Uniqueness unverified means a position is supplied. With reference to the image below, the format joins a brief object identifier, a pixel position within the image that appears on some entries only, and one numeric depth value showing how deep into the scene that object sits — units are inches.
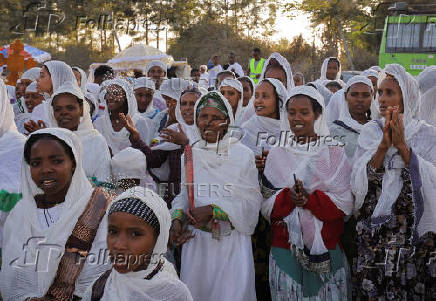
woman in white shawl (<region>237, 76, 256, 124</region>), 254.8
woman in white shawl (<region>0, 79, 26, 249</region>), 124.1
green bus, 534.6
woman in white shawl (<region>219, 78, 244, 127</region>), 219.3
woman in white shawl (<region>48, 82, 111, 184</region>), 150.7
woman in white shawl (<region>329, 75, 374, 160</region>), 179.2
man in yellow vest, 524.5
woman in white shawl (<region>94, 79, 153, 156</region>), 189.2
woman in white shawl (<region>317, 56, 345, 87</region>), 338.6
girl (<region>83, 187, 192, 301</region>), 95.8
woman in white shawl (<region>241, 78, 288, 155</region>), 180.1
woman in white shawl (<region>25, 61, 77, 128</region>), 203.3
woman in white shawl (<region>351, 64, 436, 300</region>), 131.4
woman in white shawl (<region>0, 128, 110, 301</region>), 106.5
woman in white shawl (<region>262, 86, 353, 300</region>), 137.9
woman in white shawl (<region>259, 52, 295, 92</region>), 228.2
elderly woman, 142.7
